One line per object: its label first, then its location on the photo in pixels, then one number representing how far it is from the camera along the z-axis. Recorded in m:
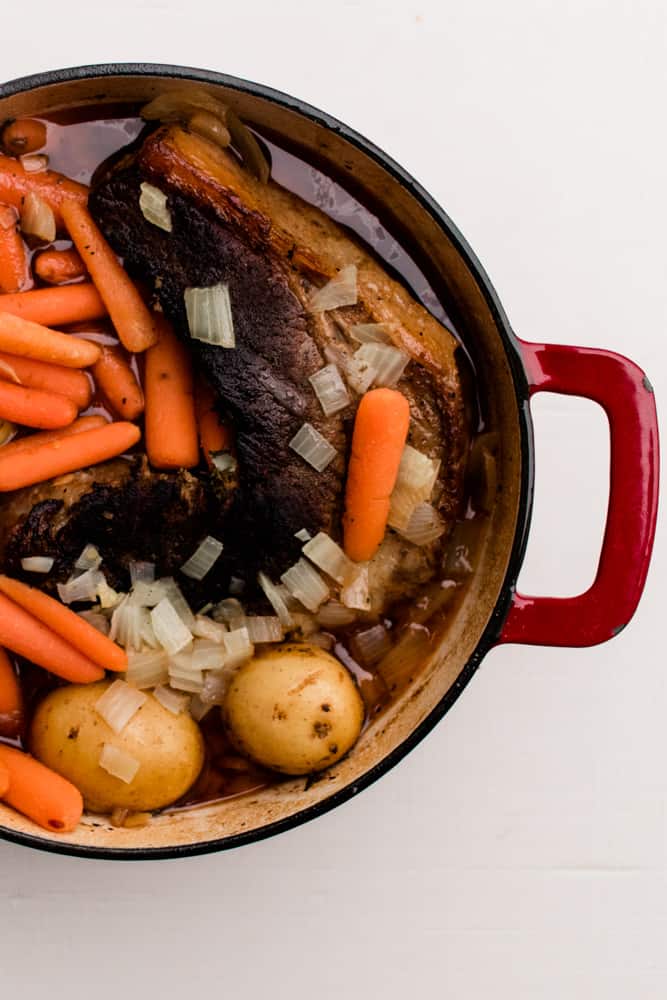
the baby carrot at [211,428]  0.74
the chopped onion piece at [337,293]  0.73
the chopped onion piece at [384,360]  0.74
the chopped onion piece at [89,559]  0.74
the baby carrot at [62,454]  0.73
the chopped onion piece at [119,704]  0.73
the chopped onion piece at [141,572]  0.74
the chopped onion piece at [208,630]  0.74
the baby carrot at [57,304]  0.73
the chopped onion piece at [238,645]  0.74
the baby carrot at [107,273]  0.73
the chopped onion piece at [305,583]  0.74
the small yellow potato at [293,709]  0.73
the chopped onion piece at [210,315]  0.72
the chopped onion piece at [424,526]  0.75
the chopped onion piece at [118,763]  0.73
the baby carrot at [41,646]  0.73
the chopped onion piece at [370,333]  0.74
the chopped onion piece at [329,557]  0.74
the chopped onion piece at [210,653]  0.74
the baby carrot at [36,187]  0.73
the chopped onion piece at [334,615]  0.75
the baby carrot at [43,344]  0.72
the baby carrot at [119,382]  0.74
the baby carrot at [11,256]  0.73
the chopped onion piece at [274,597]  0.74
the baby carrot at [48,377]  0.73
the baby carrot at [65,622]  0.73
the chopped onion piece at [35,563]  0.73
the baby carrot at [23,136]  0.73
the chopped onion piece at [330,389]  0.73
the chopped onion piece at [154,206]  0.72
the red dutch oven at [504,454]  0.71
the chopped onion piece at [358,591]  0.75
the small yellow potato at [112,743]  0.73
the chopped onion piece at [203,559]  0.74
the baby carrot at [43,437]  0.74
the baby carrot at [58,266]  0.73
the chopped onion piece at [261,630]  0.75
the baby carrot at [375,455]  0.73
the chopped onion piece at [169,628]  0.74
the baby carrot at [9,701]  0.74
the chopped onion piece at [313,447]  0.73
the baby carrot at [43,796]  0.73
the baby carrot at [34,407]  0.73
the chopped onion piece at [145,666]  0.74
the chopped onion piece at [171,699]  0.74
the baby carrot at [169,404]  0.74
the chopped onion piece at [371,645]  0.76
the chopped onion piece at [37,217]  0.73
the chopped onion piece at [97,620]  0.74
